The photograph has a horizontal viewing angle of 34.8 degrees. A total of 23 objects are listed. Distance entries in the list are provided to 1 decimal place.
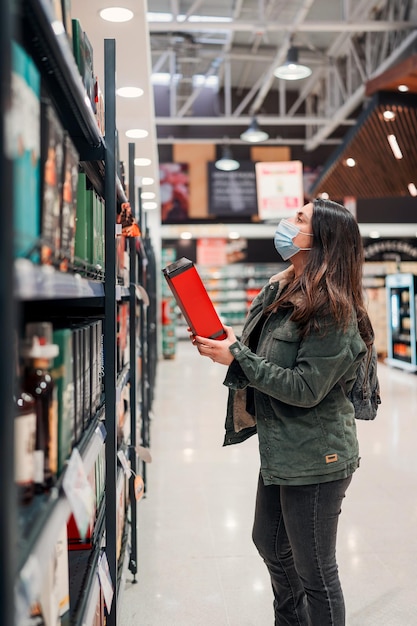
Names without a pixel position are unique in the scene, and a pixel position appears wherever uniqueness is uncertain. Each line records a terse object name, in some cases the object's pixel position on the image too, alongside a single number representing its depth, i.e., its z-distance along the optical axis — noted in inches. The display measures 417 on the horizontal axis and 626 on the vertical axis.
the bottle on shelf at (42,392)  45.4
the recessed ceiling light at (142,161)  261.9
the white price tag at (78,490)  46.1
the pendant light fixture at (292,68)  337.1
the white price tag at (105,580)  73.0
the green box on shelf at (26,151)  36.7
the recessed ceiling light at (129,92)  182.2
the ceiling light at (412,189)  479.1
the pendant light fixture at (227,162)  589.6
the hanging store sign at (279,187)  530.0
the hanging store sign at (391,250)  757.3
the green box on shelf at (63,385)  50.8
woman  77.1
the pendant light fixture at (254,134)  482.6
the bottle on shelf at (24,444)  40.9
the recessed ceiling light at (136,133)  219.3
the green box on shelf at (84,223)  70.0
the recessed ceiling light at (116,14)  134.1
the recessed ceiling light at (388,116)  324.2
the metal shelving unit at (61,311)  30.3
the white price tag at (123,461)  92.8
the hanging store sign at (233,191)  668.1
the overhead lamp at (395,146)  370.9
